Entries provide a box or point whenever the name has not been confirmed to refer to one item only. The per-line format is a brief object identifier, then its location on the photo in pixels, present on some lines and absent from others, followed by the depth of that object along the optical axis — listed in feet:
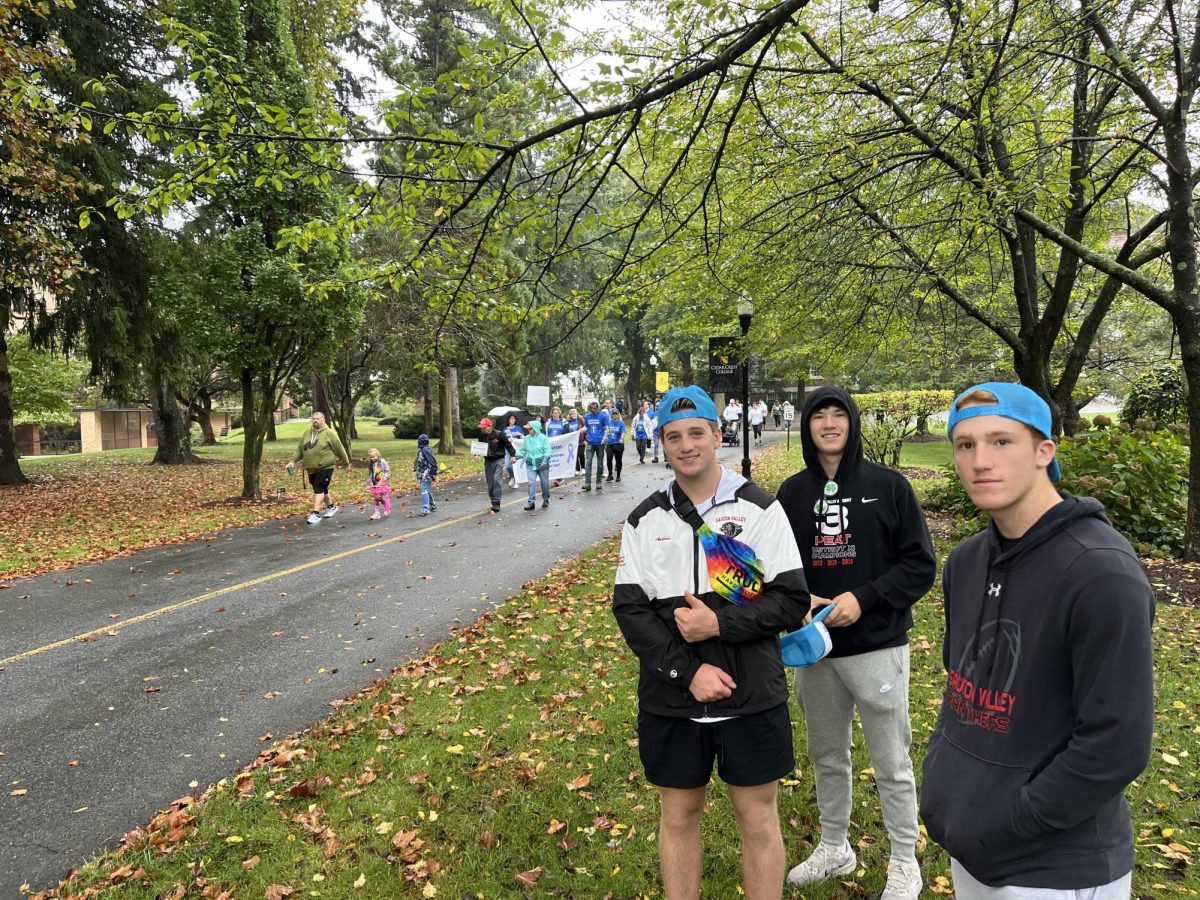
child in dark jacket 44.47
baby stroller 95.81
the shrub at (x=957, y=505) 32.18
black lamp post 37.47
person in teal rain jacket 45.68
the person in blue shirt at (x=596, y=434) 54.08
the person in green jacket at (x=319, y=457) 41.60
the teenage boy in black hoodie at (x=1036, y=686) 4.69
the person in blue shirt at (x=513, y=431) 49.85
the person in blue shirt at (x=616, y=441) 57.15
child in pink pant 43.75
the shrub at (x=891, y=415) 53.42
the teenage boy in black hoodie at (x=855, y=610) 9.09
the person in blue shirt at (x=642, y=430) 75.66
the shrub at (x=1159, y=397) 42.63
